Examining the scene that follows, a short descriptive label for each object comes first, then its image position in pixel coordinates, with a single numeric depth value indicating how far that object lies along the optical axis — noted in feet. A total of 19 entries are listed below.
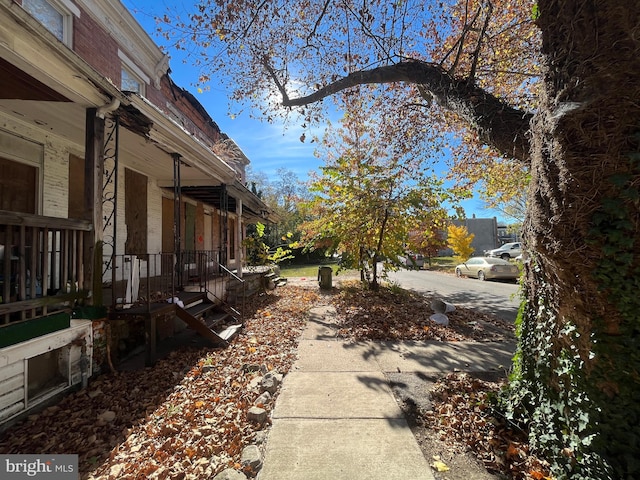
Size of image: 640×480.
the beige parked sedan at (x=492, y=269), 53.72
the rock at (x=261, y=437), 8.83
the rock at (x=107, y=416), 10.46
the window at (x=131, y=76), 26.55
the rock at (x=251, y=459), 7.71
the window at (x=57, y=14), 19.03
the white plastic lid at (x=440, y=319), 21.47
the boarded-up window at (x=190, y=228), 32.81
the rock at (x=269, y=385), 11.64
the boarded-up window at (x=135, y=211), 23.31
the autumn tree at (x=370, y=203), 28.66
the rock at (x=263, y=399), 10.61
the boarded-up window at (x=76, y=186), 18.98
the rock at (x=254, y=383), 11.81
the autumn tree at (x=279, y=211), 110.63
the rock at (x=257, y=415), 9.70
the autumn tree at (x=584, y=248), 6.40
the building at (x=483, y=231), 170.81
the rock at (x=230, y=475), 7.27
